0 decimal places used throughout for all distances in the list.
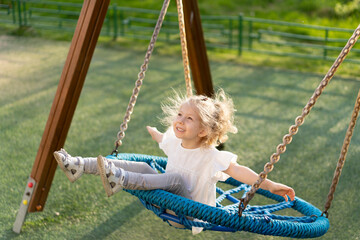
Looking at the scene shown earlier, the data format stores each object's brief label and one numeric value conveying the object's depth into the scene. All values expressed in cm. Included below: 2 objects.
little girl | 256
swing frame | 321
